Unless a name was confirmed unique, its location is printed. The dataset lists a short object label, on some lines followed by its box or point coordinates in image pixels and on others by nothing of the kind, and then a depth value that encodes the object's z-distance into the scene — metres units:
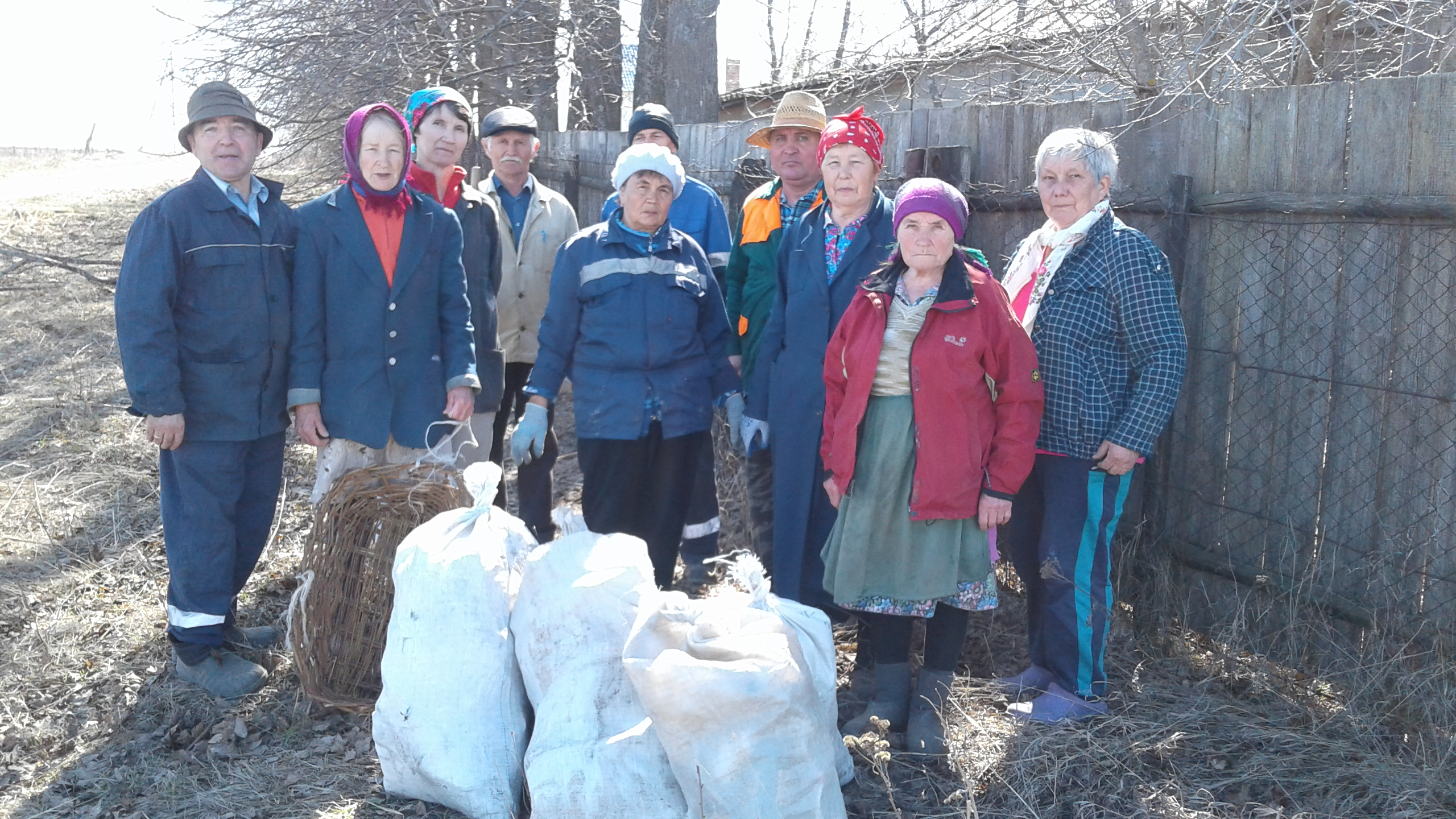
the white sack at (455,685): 2.79
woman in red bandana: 3.52
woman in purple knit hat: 2.95
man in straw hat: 4.09
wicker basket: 3.53
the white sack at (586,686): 2.51
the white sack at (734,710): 2.44
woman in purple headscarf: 3.62
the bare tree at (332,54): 8.67
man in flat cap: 4.81
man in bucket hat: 3.48
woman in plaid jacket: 3.17
